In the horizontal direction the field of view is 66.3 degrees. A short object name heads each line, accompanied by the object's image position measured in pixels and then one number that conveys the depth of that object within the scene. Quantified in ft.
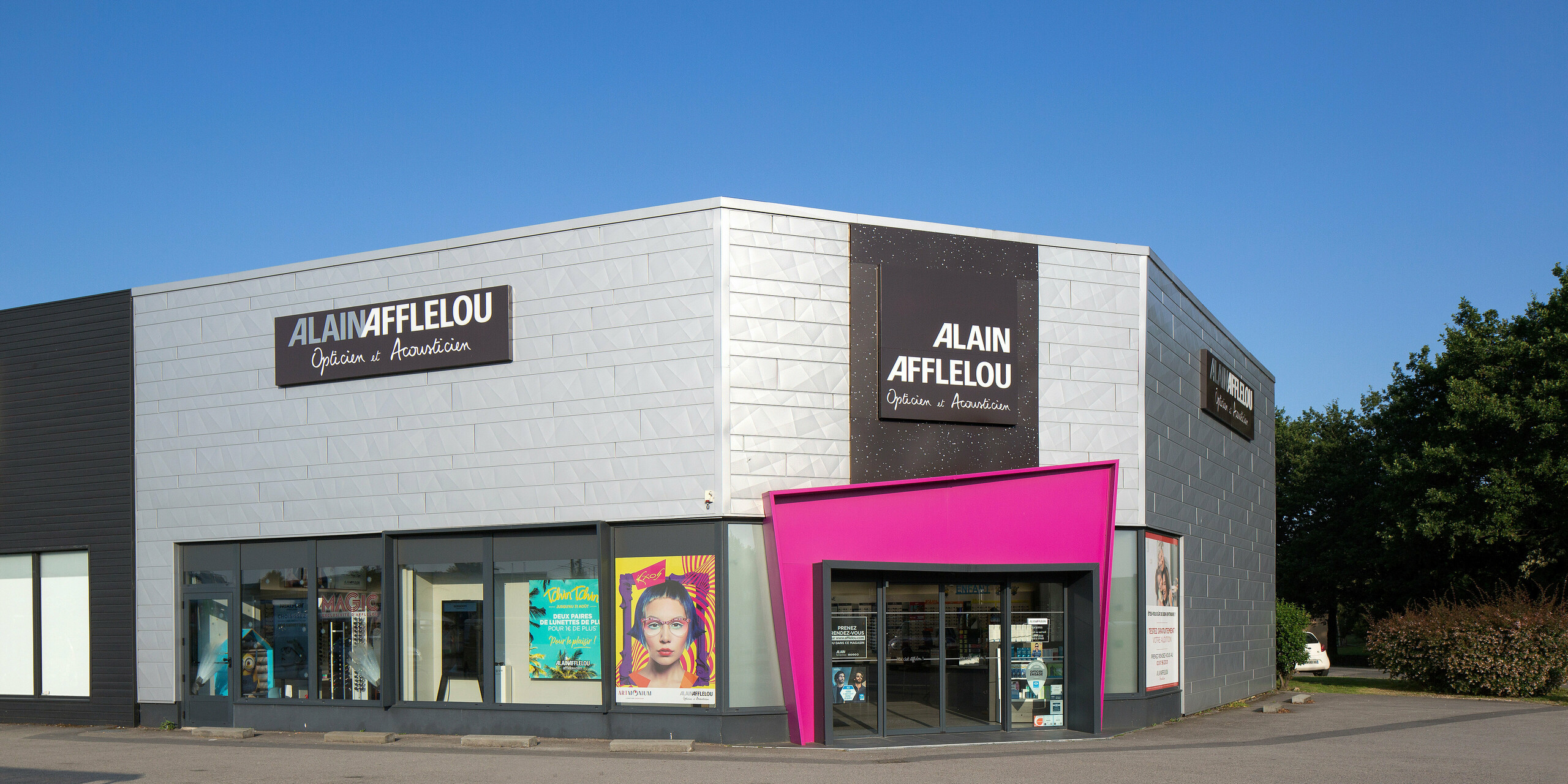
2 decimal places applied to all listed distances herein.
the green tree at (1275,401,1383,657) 143.02
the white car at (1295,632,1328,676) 110.73
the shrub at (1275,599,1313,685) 86.33
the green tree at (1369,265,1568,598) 100.32
